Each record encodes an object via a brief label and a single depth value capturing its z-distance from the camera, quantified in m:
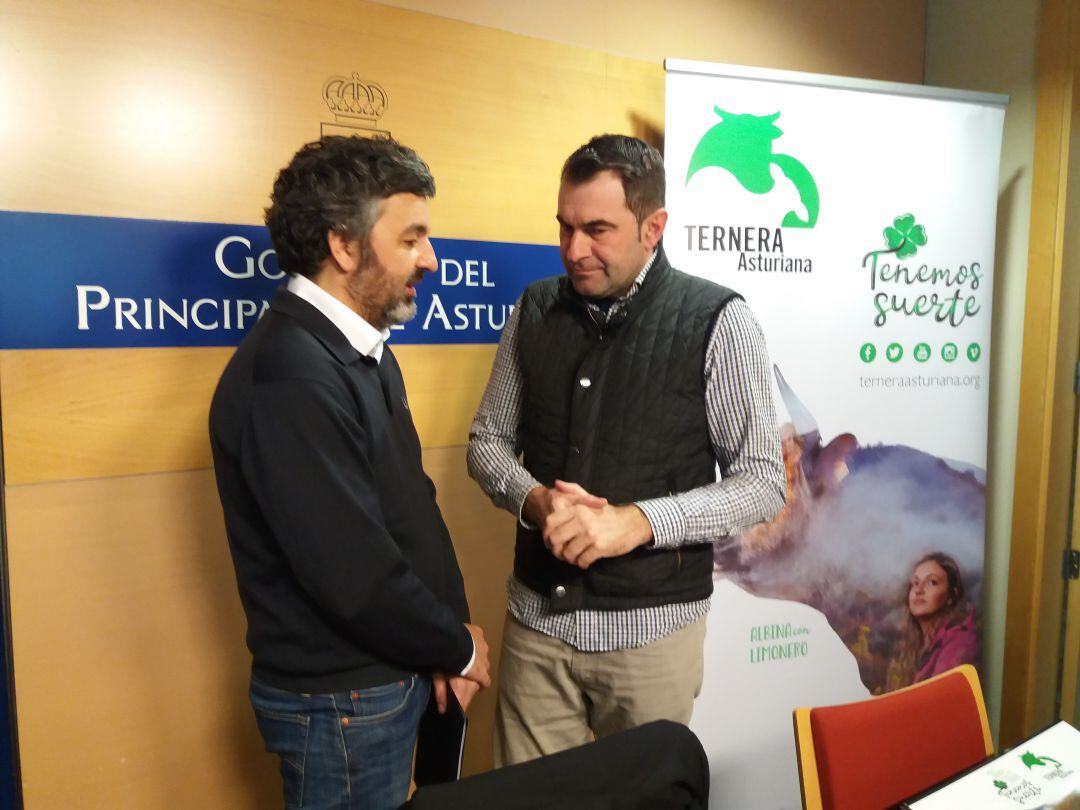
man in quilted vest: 1.63
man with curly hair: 1.35
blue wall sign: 1.71
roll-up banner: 2.39
